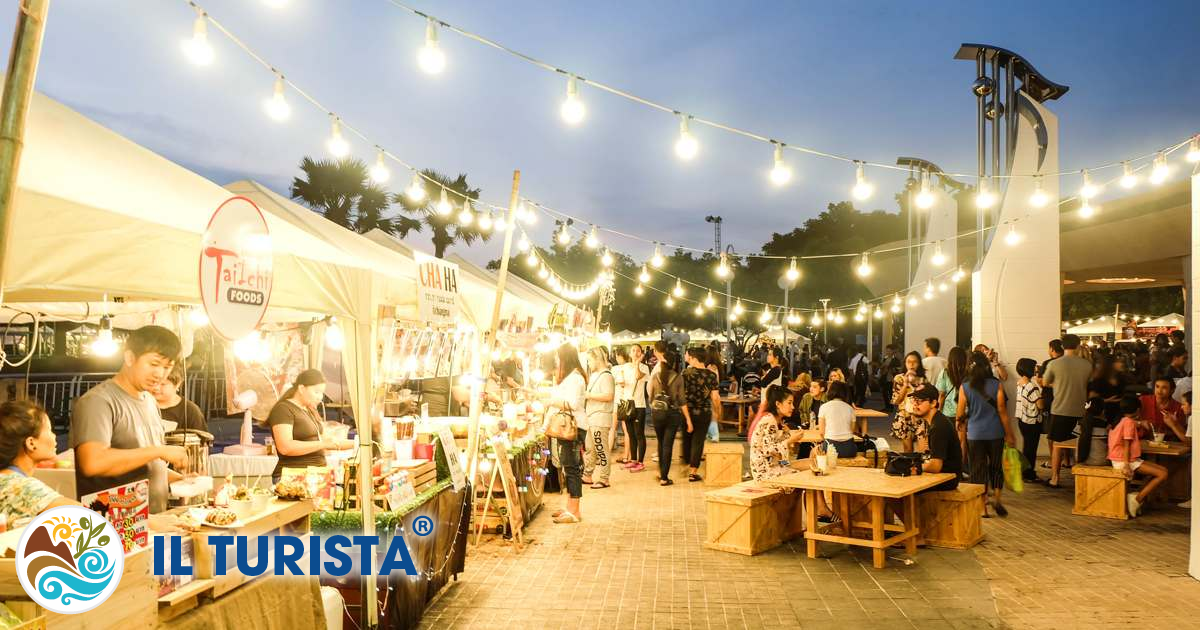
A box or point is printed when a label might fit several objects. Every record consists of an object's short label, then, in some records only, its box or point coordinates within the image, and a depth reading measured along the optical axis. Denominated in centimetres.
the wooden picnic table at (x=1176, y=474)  930
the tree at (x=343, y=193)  2453
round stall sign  315
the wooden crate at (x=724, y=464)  1026
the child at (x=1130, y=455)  843
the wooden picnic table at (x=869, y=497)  649
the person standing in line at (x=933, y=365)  1204
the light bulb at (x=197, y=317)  717
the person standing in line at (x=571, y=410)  802
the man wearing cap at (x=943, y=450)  725
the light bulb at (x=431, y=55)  539
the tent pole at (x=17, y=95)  212
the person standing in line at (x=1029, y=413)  1034
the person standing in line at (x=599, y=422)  983
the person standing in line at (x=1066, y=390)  1014
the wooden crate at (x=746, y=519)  693
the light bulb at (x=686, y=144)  652
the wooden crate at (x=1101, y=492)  838
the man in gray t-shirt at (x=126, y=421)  354
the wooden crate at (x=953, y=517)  719
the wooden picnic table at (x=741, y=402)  1634
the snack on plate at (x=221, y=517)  347
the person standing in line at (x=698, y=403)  1107
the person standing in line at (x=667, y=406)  1094
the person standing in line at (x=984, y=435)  851
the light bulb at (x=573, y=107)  594
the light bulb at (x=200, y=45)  525
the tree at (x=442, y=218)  2562
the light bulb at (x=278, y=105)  620
